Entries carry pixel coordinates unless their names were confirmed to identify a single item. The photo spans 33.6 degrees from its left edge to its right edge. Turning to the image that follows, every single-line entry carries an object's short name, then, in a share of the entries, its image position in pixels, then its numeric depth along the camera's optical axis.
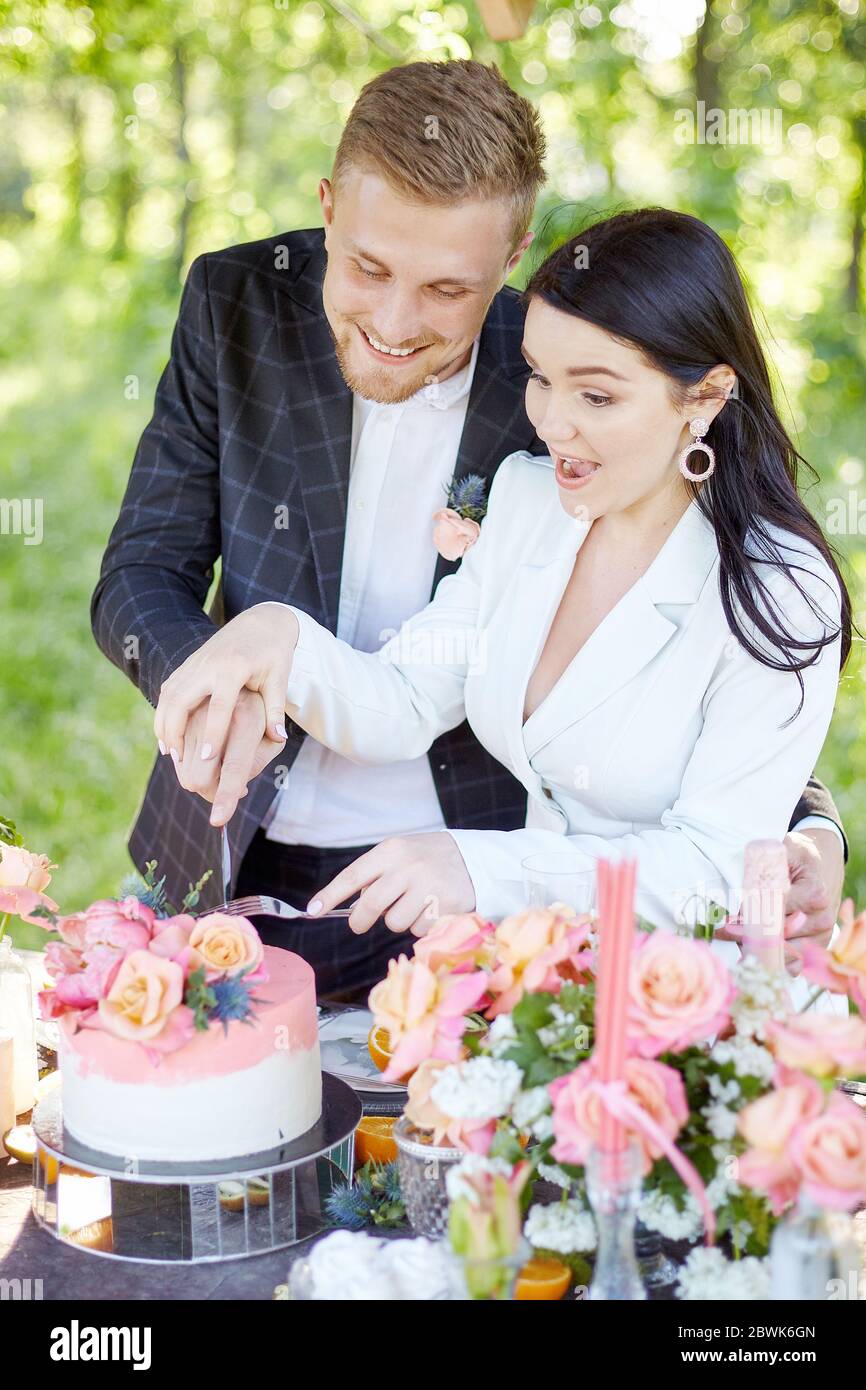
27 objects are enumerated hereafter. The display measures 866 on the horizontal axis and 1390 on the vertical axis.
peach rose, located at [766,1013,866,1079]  1.20
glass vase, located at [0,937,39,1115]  1.86
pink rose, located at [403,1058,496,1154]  1.34
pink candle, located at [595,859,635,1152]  1.20
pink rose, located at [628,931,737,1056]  1.24
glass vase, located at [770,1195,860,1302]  1.16
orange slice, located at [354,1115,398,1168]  1.71
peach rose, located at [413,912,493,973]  1.43
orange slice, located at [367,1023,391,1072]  1.79
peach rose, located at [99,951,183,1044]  1.46
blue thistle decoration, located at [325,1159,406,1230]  1.58
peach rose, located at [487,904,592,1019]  1.37
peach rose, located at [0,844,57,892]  1.83
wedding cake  1.48
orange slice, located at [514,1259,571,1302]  1.37
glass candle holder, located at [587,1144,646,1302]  1.17
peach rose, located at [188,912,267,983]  1.51
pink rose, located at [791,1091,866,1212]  1.14
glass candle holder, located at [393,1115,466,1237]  1.45
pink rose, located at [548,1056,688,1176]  1.21
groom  2.40
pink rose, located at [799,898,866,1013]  1.35
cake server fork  1.74
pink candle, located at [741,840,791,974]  1.43
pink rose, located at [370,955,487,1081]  1.37
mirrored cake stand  1.51
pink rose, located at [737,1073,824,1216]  1.19
